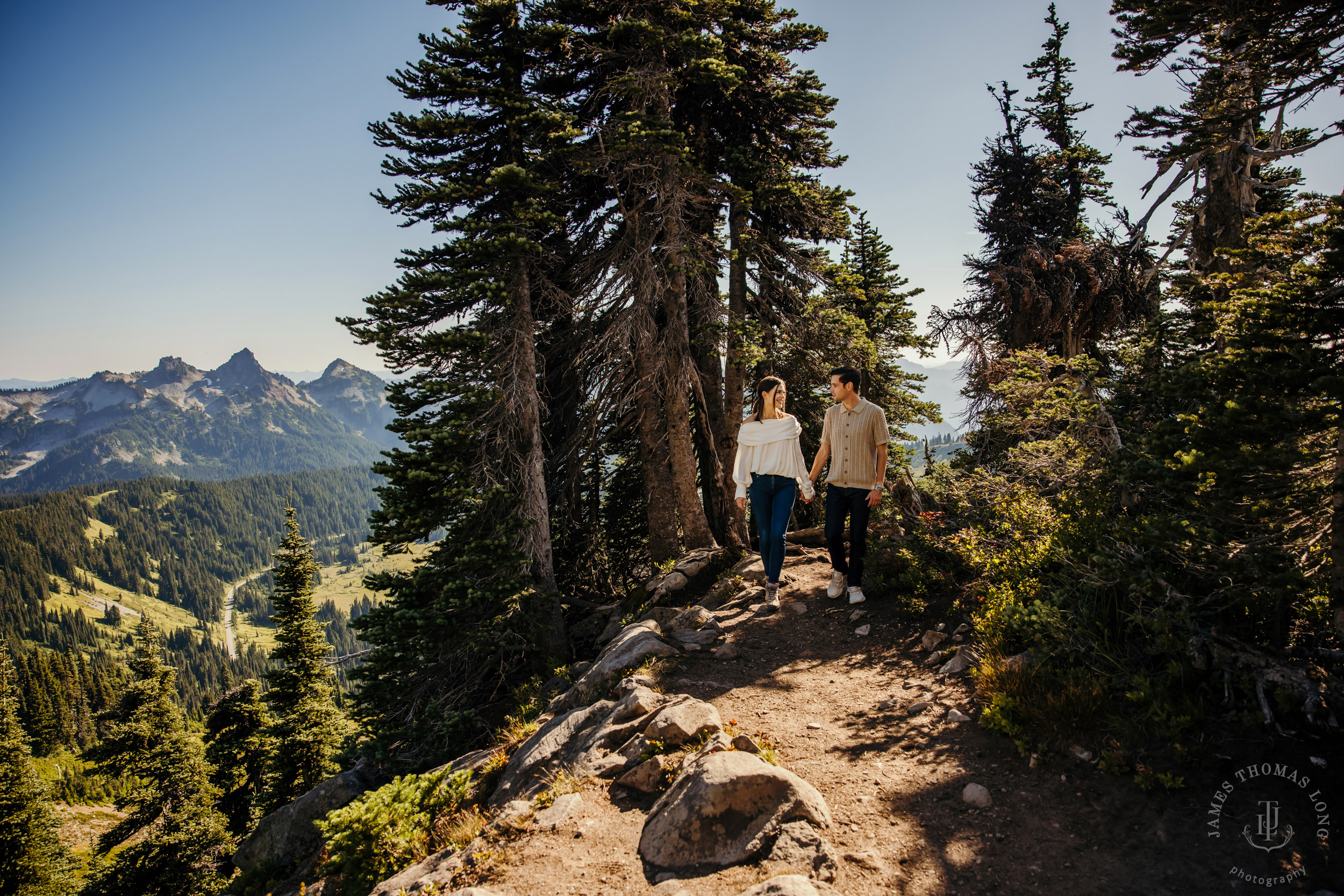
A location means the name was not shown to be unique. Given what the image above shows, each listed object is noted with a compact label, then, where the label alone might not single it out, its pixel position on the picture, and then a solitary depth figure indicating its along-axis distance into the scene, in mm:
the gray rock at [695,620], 7699
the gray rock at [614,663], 6547
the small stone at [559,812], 4188
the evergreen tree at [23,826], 21453
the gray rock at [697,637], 7127
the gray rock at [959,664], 5418
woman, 7117
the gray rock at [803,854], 3271
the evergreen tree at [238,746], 24078
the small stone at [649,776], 4340
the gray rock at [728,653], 6652
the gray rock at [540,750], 5199
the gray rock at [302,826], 9805
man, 6898
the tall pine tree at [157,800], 21109
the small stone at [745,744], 4377
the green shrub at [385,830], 4883
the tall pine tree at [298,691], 21375
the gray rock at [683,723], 4625
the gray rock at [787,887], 2855
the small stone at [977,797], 3725
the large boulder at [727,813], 3527
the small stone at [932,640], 6164
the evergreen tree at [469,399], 9000
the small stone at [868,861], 3326
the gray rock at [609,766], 4660
